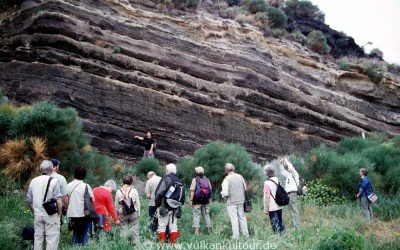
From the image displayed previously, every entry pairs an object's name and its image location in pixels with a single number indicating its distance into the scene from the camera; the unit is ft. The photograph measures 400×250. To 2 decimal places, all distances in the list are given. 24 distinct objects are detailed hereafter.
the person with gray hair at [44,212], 21.63
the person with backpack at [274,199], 28.30
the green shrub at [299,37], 99.42
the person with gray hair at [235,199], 28.27
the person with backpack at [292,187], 31.24
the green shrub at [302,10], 128.26
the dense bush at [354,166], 51.16
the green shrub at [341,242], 22.20
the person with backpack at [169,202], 25.55
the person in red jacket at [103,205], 24.53
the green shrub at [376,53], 120.47
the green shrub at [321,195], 46.00
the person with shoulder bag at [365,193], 37.42
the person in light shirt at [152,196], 27.57
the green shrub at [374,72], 89.25
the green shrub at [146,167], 46.57
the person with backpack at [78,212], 23.08
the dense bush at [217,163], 47.19
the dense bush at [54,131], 36.55
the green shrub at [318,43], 102.58
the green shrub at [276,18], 102.06
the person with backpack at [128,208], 25.03
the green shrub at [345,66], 91.86
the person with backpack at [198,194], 29.09
